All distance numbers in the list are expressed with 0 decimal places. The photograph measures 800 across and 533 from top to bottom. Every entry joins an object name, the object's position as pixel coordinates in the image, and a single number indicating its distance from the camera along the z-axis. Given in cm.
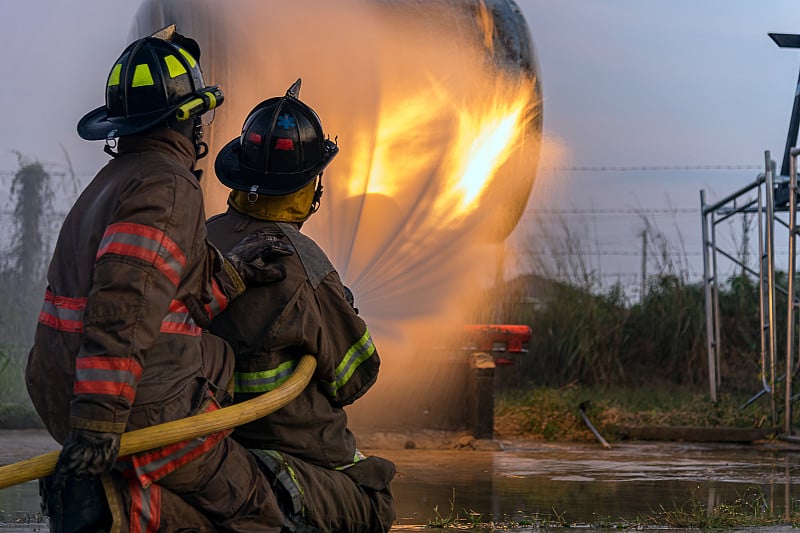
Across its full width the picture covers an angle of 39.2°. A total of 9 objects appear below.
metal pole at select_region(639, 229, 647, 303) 1589
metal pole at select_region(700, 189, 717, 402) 1243
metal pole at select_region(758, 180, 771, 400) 1130
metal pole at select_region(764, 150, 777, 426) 1076
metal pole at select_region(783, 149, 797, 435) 1023
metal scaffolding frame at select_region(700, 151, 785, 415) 1083
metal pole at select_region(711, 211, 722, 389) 1251
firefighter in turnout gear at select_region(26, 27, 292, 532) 299
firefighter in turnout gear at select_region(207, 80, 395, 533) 378
